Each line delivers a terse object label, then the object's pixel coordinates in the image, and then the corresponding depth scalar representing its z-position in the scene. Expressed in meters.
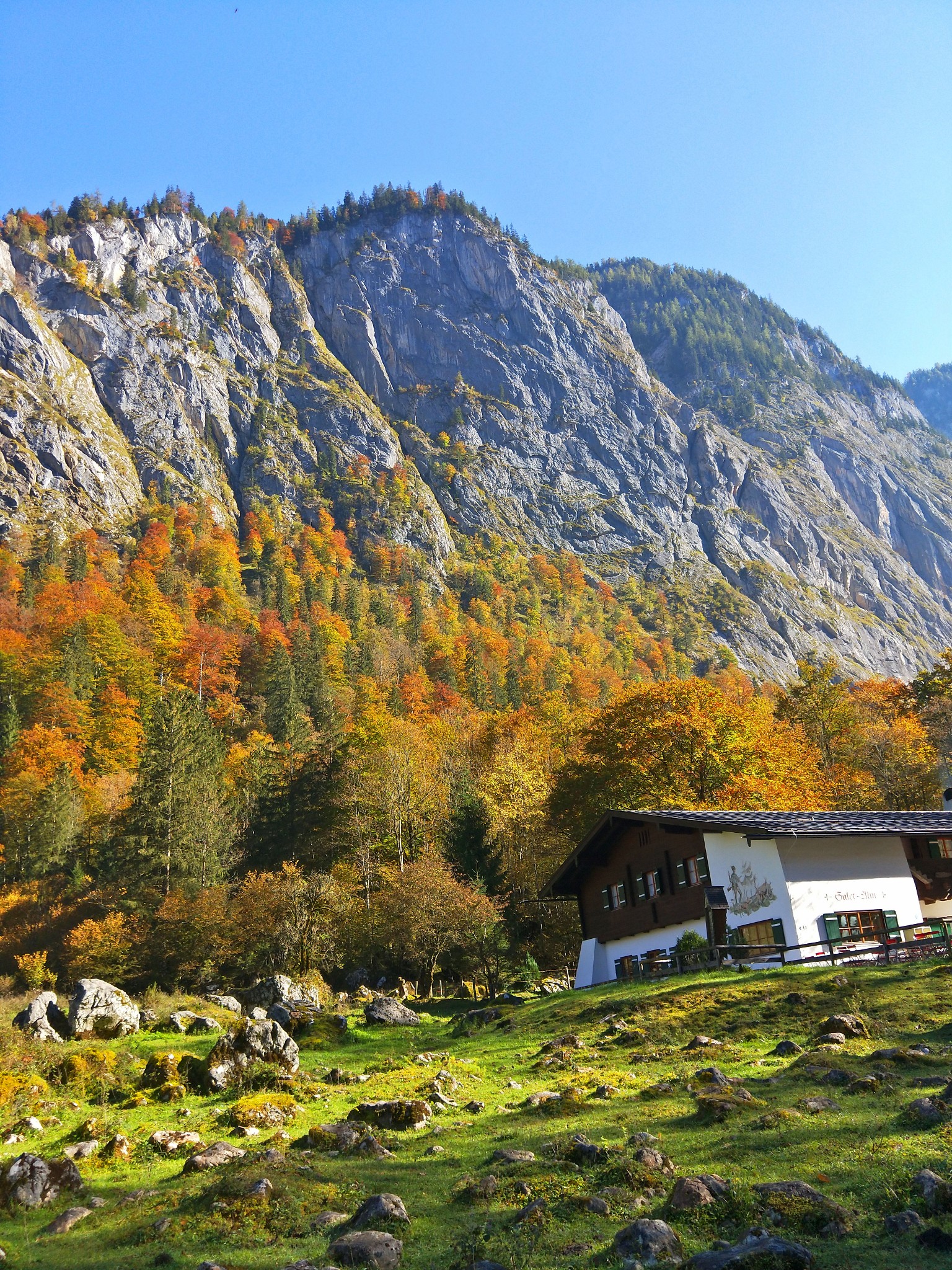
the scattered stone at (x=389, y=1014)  30.81
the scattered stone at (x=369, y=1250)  9.67
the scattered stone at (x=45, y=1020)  26.38
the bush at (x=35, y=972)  39.16
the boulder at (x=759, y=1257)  8.16
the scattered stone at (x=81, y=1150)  15.88
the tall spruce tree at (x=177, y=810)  49.62
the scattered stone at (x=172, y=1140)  15.84
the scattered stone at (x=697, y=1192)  10.00
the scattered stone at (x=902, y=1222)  8.89
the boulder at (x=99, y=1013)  28.31
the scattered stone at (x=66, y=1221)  12.41
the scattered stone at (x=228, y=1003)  33.75
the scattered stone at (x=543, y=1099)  16.53
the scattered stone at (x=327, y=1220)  11.20
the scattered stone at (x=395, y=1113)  16.53
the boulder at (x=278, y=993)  33.12
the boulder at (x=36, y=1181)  13.62
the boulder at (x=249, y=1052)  20.67
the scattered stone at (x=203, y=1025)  29.39
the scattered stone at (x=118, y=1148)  15.68
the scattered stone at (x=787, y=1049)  18.53
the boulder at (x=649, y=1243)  8.88
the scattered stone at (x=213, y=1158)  14.20
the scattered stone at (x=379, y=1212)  10.73
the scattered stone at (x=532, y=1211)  10.34
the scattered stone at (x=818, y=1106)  13.29
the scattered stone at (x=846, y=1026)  19.17
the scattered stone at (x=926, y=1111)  11.83
